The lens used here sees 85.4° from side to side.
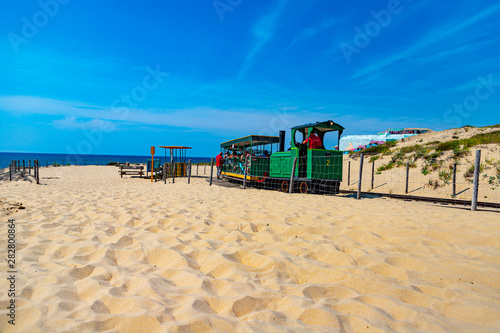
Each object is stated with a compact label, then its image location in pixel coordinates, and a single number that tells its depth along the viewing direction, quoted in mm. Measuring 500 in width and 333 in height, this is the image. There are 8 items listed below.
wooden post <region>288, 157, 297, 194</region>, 9665
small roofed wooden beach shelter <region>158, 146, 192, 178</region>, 17656
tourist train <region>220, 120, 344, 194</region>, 9711
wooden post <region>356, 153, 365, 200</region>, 8398
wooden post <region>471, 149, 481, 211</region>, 6152
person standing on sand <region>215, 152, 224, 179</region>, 16475
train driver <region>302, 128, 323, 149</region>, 9898
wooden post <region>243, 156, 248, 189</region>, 11430
